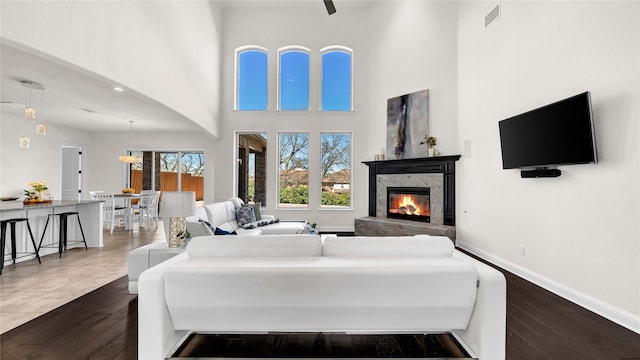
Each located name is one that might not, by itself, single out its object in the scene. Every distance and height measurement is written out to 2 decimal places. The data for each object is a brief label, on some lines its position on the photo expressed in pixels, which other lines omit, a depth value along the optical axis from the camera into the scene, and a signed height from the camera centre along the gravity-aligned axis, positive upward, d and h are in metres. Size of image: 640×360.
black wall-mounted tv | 2.91 +0.56
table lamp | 3.23 -0.18
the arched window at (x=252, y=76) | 8.02 +2.93
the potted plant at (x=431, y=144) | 6.13 +0.88
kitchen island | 4.43 -0.52
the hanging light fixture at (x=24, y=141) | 4.68 +0.73
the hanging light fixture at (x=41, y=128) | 4.56 +0.90
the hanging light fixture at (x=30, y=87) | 3.98 +1.38
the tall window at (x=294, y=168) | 7.95 +0.52
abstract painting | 6.41 +1.37
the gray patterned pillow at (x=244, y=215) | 5.66 -0.51
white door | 8.04 +0.41
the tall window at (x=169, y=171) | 8.48 +0.48
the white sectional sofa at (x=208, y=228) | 3.33 -0.67
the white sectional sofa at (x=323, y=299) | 1.89 -0.70
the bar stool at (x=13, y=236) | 4.02 -0.65
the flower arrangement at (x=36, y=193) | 4.75 -0.07
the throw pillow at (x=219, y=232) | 3.42 -0.49
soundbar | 3.37 +0.16
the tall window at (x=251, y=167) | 8.05 +0.56
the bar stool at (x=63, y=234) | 4.88 -0.75
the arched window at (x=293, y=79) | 7.99 +2.86
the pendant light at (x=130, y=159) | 7.24 +0.70
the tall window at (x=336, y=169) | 7.85 +0.48
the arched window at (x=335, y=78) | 7.93 +2.86
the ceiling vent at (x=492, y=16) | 4.50 +2.60
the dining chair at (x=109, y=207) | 6.84 -0.42
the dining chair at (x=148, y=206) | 7.51 -0.43
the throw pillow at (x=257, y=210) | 6.10 -0.44
